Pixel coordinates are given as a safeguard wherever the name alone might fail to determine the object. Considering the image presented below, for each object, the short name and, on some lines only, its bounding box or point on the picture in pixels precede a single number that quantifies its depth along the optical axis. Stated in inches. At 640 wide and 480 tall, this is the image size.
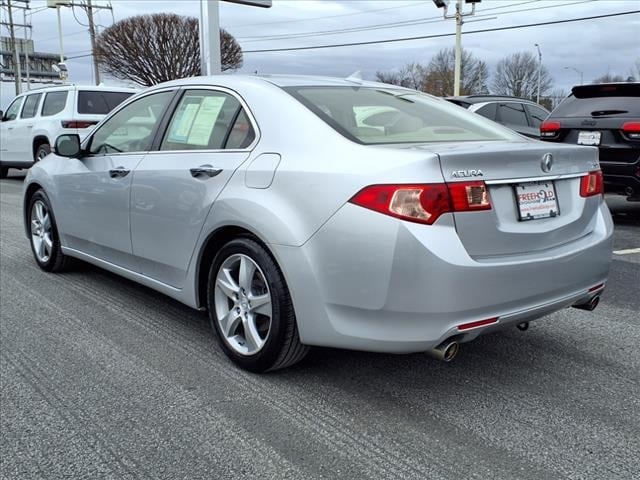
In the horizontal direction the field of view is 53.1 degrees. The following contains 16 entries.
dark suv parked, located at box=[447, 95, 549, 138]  414.0
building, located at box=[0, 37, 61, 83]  2935.5
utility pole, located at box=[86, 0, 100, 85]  1525.6
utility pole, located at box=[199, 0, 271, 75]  458.9
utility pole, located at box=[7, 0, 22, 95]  1886.1
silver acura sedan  105.0
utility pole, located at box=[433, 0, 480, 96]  919.7
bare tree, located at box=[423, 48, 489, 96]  2245.3
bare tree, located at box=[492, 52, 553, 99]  2581.2
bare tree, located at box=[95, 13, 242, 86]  1565.0
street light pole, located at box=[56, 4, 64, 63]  1836.1
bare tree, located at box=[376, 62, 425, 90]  2329.0
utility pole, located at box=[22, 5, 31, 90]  2186.8
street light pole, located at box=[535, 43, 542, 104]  2467.5
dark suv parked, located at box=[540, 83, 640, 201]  287.6
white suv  477.1
